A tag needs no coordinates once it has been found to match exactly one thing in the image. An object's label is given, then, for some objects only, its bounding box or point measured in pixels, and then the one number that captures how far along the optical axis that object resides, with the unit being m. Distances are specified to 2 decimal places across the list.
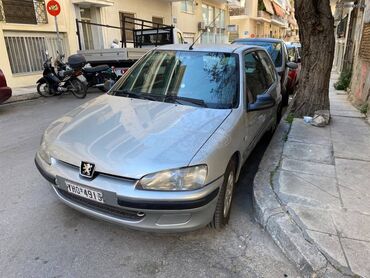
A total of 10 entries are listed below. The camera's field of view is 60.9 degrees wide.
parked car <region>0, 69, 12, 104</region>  6.94
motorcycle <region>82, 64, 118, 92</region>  9.53
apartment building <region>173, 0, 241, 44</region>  20.73
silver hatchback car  2.29
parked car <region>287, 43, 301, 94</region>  8.98
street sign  10.20
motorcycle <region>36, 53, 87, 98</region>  8.95
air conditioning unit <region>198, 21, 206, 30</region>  22.85
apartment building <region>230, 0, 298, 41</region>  34.78
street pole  11.97
